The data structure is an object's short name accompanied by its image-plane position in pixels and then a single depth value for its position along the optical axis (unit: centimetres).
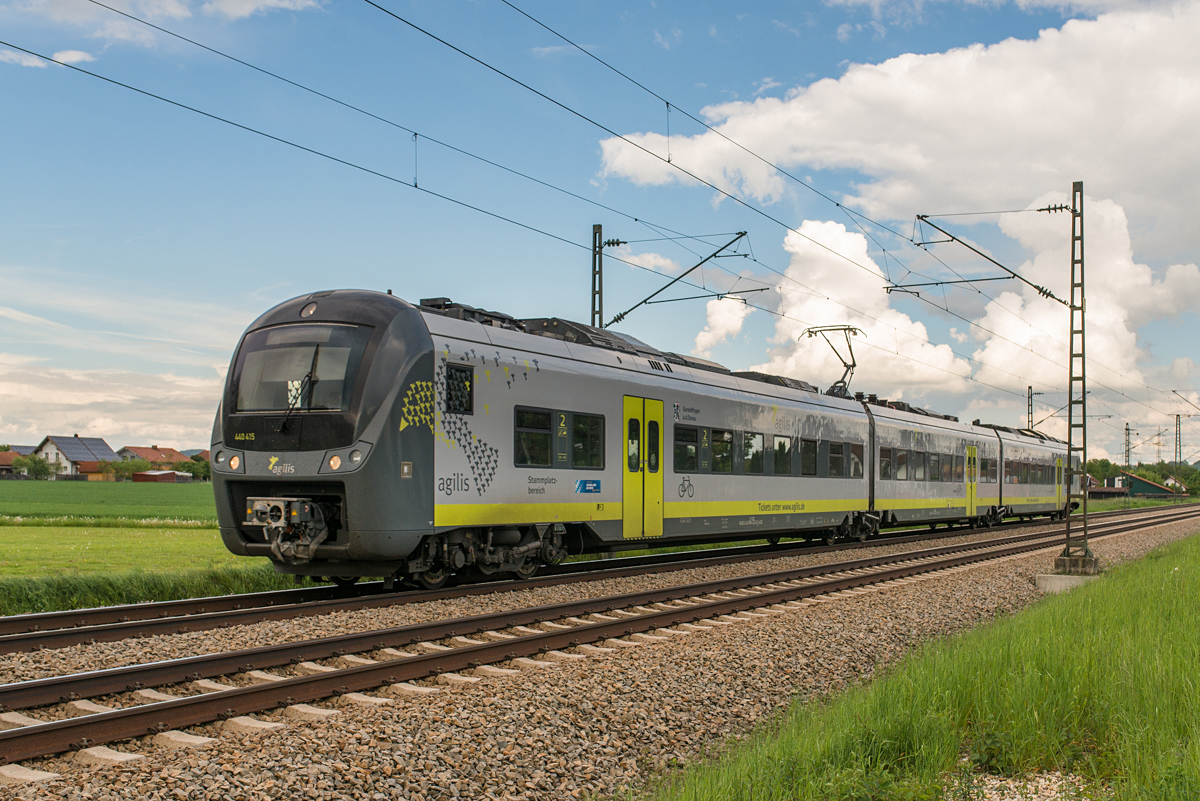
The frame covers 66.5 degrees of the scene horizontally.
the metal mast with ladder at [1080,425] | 1546
